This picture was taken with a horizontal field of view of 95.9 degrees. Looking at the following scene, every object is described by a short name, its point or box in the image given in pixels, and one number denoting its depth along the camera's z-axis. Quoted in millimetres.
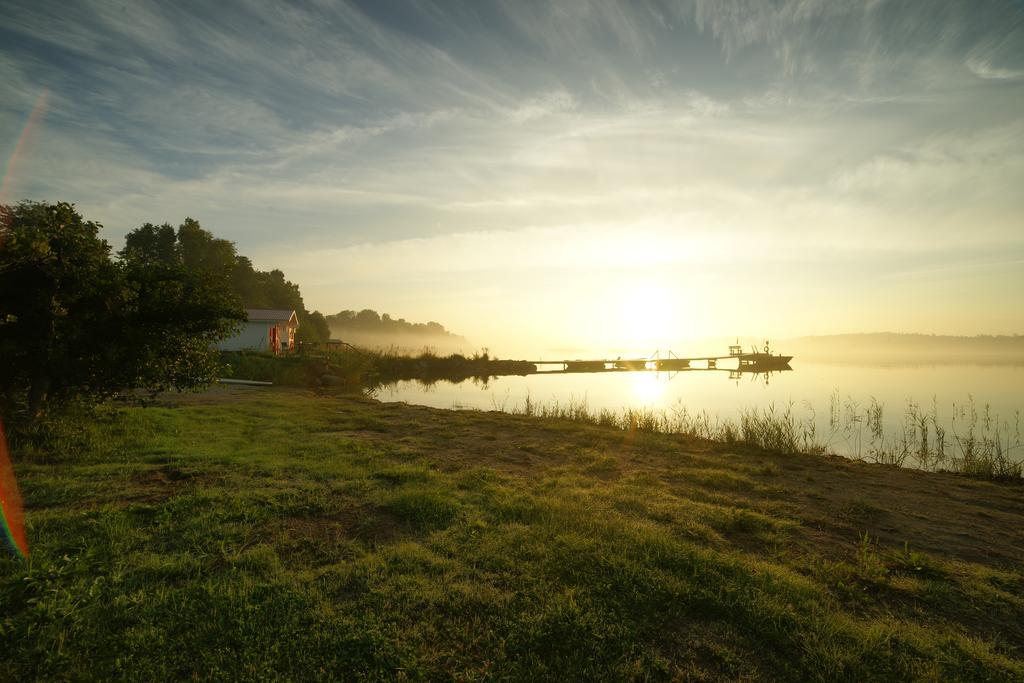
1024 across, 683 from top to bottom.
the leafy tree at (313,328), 51469
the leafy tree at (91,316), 6918
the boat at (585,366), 53938
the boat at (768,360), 58812
